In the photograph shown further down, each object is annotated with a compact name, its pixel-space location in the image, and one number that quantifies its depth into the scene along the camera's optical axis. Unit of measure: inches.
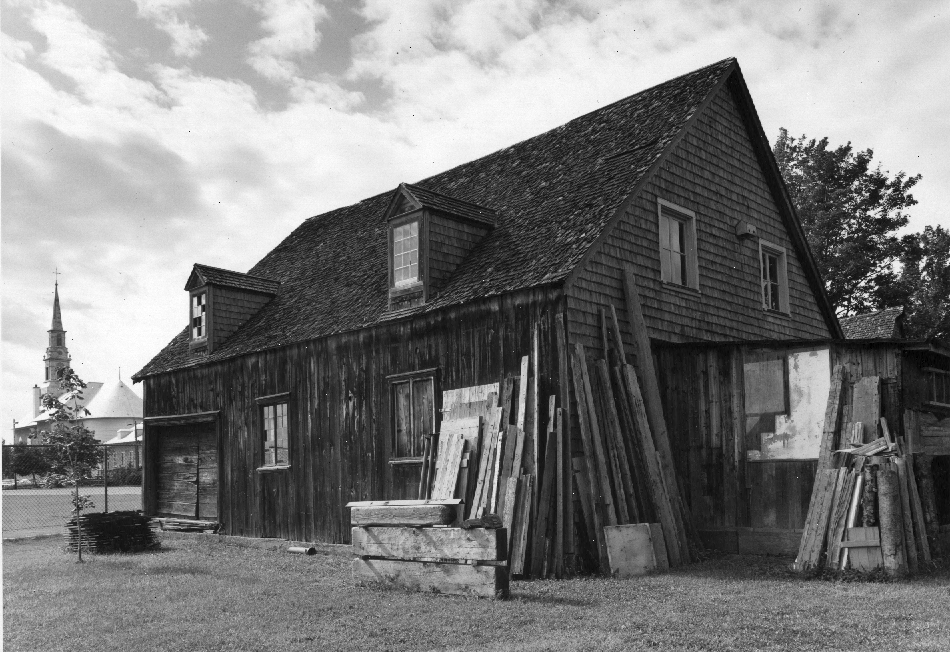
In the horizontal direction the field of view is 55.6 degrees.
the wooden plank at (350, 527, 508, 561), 419.2
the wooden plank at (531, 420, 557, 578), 483.8
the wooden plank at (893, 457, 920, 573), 452.1
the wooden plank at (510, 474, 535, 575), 480.1
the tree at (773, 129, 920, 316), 1462.8
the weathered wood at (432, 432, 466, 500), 535.8
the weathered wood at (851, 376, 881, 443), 485.1
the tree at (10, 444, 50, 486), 2101.1
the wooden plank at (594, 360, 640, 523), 519.2
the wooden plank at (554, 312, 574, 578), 490.3
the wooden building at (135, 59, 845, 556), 564.7
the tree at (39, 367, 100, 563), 620.4
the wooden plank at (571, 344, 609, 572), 504.4
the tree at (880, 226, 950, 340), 1481.3
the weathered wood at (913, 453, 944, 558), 505.0
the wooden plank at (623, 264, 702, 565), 536.4
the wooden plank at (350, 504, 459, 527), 443.2
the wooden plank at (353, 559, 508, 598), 417.4
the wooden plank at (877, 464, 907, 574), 439.5
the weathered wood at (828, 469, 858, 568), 456.4
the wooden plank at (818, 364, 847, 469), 490.9
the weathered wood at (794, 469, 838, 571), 462.0
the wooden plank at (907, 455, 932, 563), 463.8
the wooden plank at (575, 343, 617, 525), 506.3
